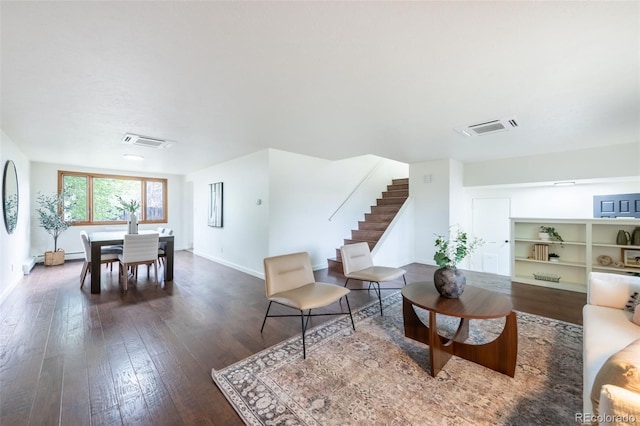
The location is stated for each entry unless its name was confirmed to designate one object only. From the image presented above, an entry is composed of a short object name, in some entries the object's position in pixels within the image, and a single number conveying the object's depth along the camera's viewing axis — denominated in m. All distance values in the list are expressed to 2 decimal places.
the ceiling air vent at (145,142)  3.83
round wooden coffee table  1.89
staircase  5.44
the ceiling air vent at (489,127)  3.13
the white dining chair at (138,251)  3.97
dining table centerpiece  4.64
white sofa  1.45
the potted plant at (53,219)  5.61
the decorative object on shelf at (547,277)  4.16
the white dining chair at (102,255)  4.09
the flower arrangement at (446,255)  2.29
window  6.31
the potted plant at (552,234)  4.14
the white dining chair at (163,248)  4.63
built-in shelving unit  3.72
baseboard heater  4.77
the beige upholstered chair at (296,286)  2.32
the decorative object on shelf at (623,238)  3.58
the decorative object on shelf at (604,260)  3.76
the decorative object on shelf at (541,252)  4.20
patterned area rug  1.54
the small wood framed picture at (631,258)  3.60
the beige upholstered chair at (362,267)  3.15
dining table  3.86
